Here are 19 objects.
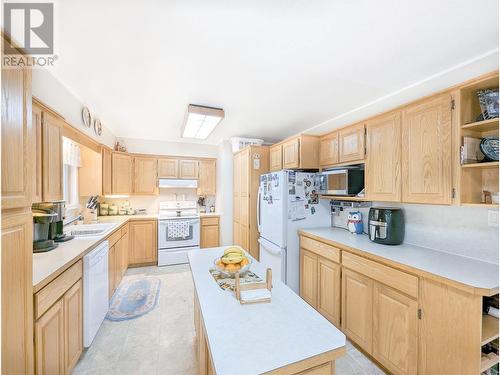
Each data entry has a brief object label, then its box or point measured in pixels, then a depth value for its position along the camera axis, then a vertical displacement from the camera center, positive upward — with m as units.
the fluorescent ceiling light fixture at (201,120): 2.71 +0.93
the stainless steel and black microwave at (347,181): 2.37 +0.06
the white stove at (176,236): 4.04 -0.95
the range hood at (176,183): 4.41 +0.07
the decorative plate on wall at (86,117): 2.69 +0.90
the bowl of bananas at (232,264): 1.42 -0.53
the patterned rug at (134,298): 2.50 -1.47
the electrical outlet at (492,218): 1.56 -0.24
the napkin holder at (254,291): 1.12 -0.57
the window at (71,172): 2.75 +0.21
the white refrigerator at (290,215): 2.74 -0.38
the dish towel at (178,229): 4.09 -0.81
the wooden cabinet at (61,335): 1.25 -0.99
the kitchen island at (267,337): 0.75 -0.61
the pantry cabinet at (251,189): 3.65 -0.05
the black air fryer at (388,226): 2.04 -0.38
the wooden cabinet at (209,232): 4.42 -0.95
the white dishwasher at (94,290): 1.87 -0.97
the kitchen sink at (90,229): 2.61 -0.54
